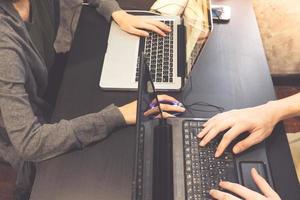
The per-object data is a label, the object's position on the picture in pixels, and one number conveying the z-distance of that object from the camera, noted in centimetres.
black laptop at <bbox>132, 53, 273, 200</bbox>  93
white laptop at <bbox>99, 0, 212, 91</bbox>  117
